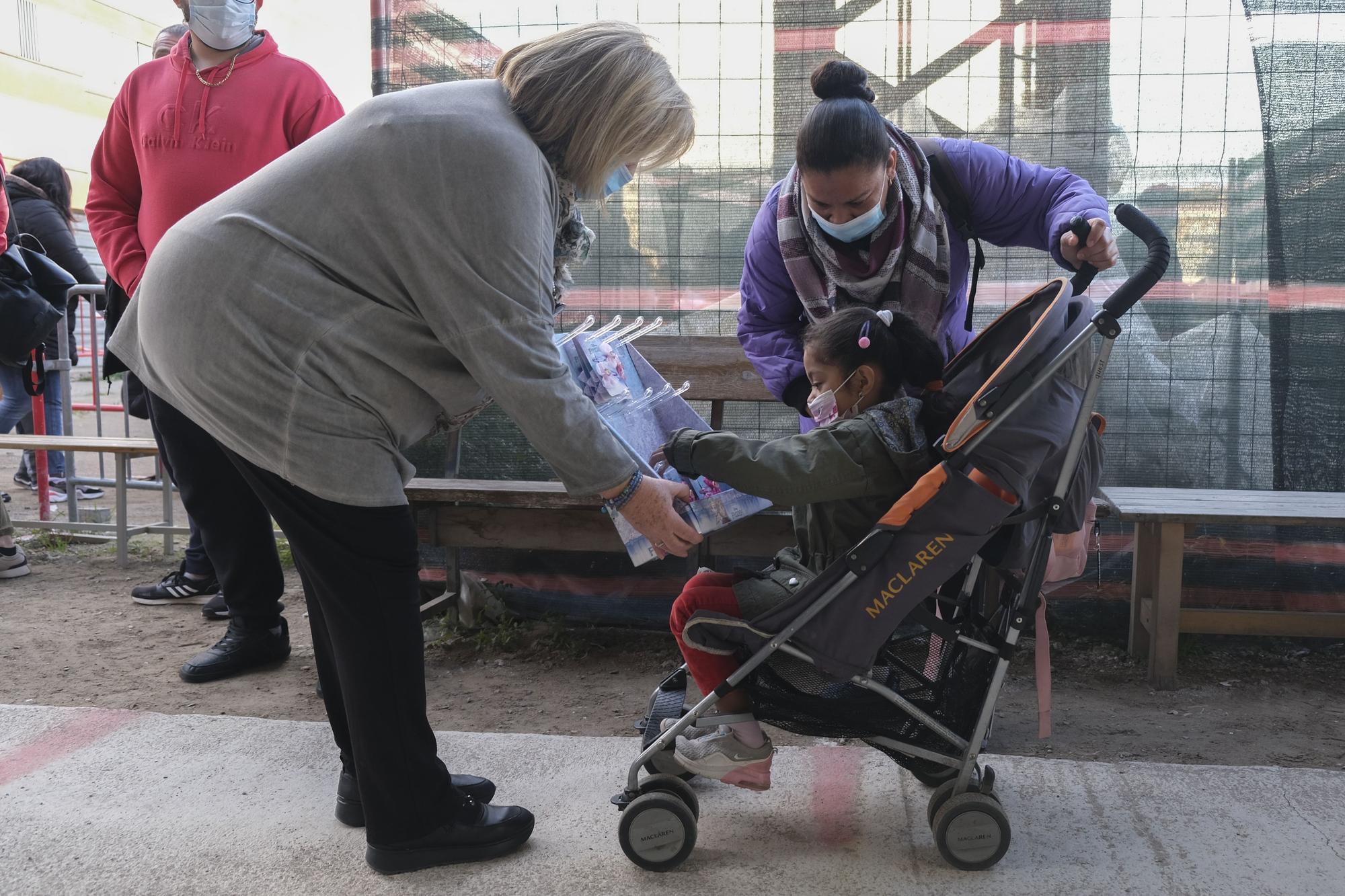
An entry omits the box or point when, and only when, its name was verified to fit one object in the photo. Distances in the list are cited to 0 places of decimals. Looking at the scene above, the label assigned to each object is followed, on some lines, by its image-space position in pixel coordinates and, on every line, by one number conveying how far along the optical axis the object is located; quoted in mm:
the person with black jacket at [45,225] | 5820
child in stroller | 2125
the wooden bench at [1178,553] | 3246
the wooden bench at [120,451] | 4895
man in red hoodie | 3209
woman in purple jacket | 2432
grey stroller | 2074
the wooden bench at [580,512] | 3848
